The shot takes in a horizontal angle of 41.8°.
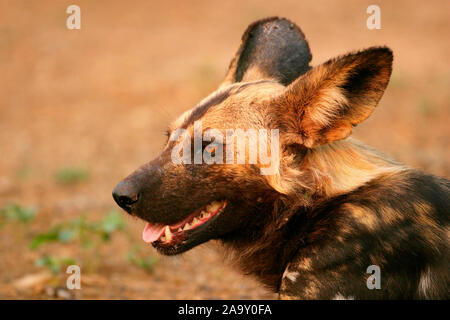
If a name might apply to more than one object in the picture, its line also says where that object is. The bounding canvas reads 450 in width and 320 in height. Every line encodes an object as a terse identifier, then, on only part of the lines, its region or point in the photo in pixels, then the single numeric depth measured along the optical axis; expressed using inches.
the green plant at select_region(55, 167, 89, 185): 260.6
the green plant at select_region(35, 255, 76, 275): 151.9
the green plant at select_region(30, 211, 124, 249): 158.3
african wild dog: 90.6
